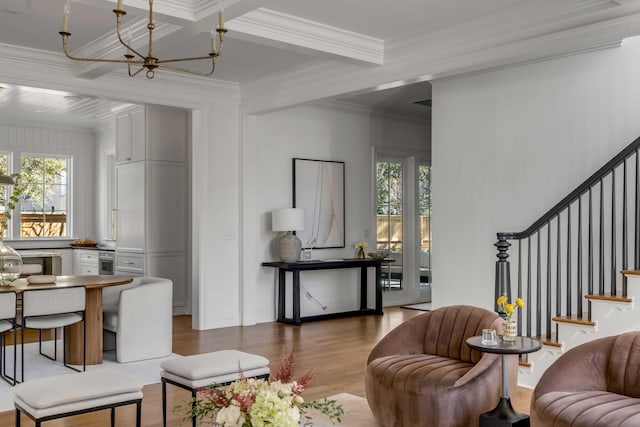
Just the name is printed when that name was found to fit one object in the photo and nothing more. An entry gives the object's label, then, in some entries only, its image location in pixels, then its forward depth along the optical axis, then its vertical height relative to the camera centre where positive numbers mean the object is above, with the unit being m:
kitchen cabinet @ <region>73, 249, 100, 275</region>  9.70 -0.70
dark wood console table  7.83 -0.83
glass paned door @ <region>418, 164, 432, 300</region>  9.84 -0.20
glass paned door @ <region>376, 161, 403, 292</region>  9.40 -0.03
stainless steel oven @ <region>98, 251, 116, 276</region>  9.29 -0.66
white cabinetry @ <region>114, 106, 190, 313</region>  8.37 +0.25
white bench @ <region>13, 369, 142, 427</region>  3.07 -0.86
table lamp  7.86 -0.13
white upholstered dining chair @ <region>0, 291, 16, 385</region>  4.87 -0.72
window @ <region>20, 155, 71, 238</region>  10.21 +0.31
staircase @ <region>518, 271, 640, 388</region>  4.30 -0.75
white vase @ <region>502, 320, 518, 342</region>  3.62 -0.64
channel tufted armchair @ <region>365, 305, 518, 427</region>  3.61 -0.91
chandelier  2.85 +0.83
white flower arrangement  2.19 -0.64
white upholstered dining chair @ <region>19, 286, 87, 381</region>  4.99 -0.71
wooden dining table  5.68 -1.00
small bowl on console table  8.74 -0.53
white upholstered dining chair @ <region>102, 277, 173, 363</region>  5.80 -0.94
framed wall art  8.48 +0.21
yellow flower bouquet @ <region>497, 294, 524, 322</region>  3.61 -0.51
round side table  3.46 -0.92
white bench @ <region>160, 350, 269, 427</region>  3.63 -0.88
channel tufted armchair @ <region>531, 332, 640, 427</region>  2.99 -0.87
